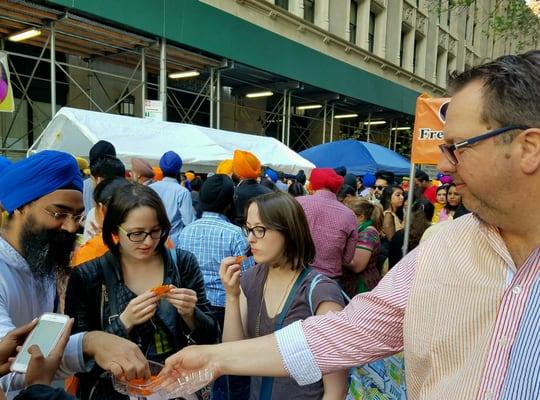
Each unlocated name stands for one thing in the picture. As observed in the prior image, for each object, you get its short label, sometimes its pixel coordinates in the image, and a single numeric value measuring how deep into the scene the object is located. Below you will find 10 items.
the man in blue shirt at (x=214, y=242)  3.35
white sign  8.91
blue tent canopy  11.42
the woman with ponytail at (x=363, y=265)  3.97
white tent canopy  7.01
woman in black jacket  1.84
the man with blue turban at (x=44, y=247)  1.57
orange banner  4.47
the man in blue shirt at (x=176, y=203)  4.81
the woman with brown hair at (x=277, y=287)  1.89
